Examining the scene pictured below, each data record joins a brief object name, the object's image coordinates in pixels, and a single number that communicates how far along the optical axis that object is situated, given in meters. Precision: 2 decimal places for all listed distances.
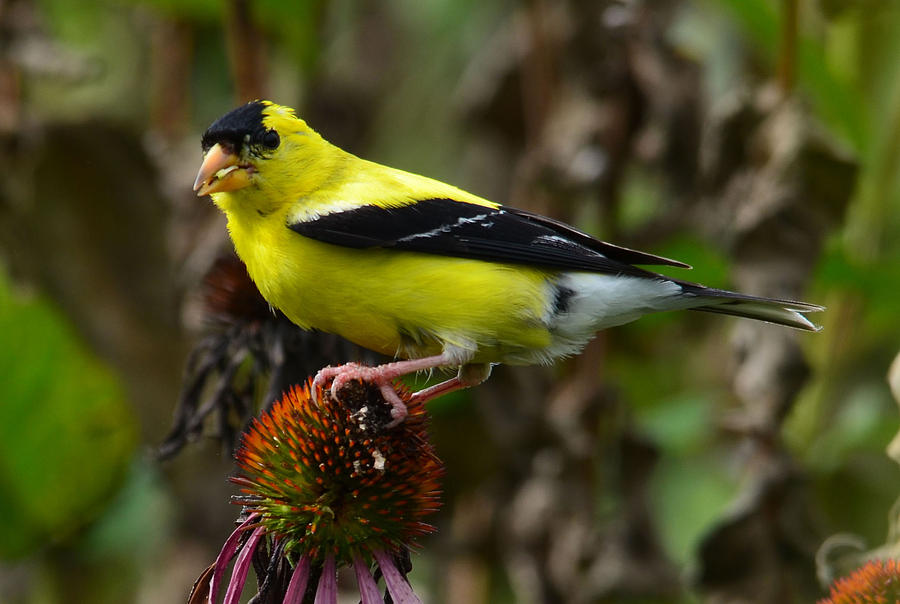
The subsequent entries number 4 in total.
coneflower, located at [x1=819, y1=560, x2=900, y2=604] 3.40
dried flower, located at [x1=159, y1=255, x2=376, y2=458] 4.86
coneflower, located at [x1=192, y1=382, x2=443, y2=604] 3.75
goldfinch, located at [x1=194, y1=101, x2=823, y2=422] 4.77
